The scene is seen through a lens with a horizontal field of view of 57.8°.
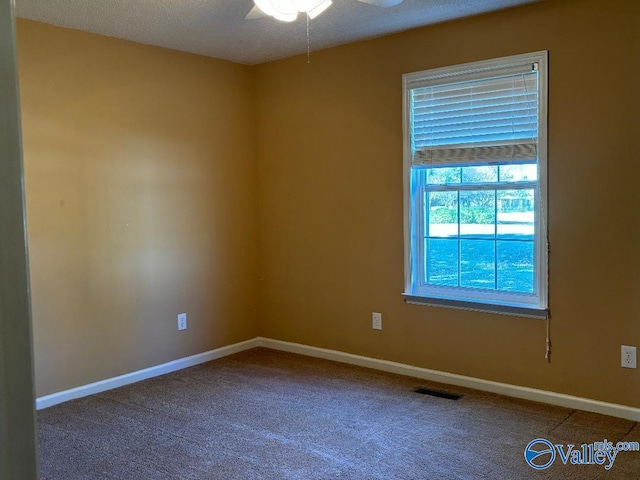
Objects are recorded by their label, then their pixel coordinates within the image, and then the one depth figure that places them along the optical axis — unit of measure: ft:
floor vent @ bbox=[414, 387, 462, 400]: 12.12
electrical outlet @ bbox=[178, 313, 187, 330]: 14.69
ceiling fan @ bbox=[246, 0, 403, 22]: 8.57
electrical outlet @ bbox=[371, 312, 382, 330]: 14.21
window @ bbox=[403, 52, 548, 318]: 11.66
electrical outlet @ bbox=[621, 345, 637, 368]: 10.63
